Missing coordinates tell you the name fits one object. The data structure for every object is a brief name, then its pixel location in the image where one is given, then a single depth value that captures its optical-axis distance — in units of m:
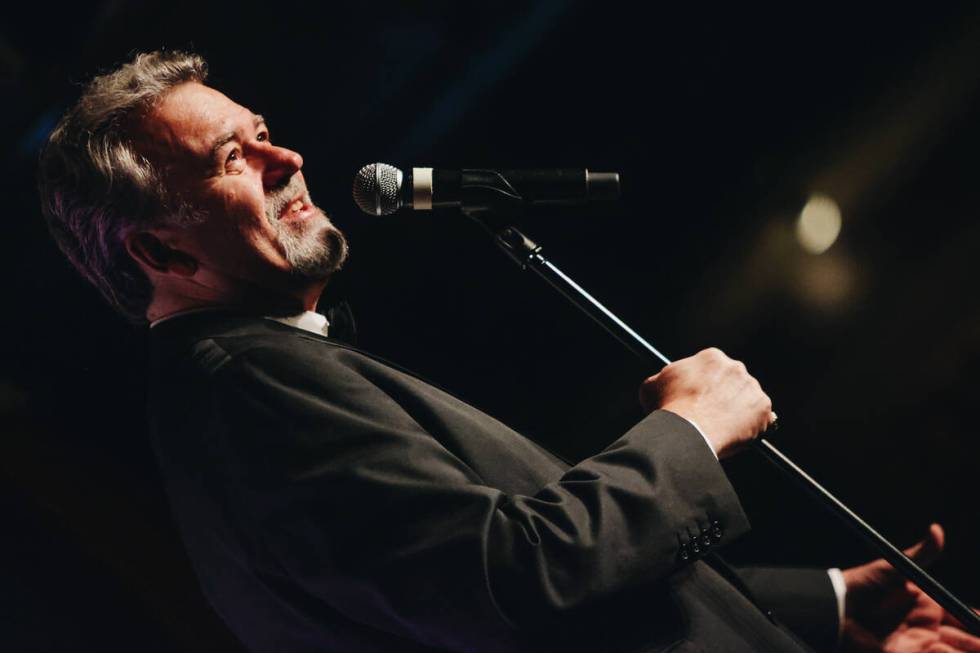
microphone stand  3.14
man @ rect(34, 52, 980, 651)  3.07
